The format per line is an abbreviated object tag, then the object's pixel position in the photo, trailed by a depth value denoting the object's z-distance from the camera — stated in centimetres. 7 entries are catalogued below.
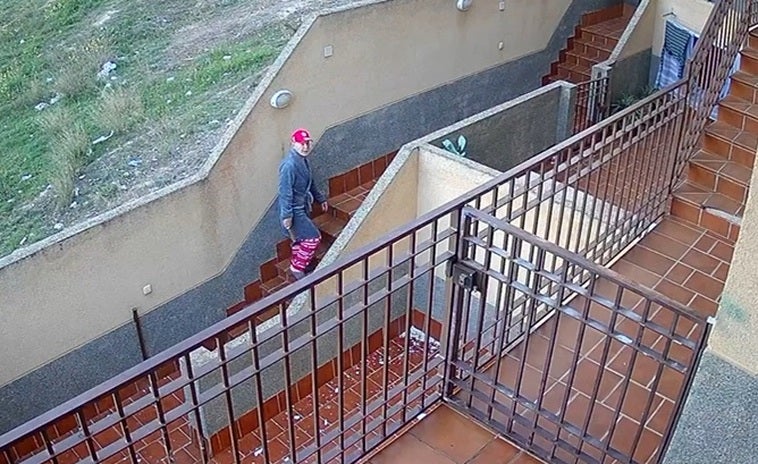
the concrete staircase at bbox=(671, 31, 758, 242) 482
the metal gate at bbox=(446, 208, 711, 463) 268
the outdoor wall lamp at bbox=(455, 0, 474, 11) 780
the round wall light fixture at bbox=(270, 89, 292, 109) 642
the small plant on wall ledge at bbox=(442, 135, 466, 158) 639
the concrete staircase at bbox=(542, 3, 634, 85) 948
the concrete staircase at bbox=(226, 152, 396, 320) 699
